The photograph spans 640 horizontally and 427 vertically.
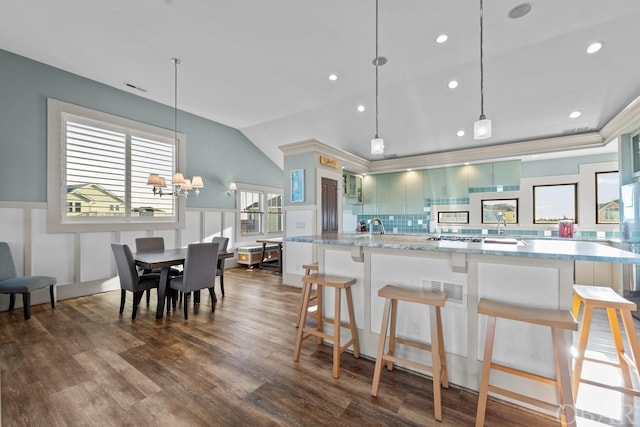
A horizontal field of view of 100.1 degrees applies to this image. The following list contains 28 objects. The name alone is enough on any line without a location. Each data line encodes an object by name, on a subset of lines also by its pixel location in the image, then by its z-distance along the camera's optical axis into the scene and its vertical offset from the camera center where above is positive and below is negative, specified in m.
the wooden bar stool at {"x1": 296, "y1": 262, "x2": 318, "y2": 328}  2.95 -0.60
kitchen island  1.65 -0.52
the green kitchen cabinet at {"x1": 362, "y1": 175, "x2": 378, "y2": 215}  6.23 +0.43
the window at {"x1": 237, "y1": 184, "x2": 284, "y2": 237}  6.75 +0.10
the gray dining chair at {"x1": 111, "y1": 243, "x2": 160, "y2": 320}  3.16 -0.79
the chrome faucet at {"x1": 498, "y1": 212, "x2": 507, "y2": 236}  4.92 -0.07
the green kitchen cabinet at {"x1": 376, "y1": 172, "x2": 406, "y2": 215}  5.95 +0.46
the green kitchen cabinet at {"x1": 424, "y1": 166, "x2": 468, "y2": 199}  5.36 +0.63
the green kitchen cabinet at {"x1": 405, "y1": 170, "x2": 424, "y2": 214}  5.74 +0.46
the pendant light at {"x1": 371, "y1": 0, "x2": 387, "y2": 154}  2.62 +0.66
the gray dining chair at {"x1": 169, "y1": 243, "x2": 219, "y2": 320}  3.19 -0.72
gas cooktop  2.32 -0.25
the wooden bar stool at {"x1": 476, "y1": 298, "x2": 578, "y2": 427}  1.36 -0.74
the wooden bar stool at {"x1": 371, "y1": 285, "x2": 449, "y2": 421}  1.64 -0.83
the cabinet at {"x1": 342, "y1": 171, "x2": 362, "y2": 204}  5.79 +0.59
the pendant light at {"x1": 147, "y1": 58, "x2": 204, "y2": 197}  3.55 +0.50
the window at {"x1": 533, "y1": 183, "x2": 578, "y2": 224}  4.73 +0.18
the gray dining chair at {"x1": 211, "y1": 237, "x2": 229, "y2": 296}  4.08 -0.73
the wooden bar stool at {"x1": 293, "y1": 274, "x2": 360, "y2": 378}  2.05 -0.86
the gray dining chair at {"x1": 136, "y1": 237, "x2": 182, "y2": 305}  4.00 -0.50
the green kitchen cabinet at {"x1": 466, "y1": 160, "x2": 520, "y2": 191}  4.91 +0.74
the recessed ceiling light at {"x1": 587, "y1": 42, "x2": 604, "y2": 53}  2.87 +1.80
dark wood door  4.83 +0.15
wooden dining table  3.12 -0.60
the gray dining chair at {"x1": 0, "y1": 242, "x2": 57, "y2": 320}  3.12 -0.83
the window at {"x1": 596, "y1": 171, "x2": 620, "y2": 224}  4.42 +0.26
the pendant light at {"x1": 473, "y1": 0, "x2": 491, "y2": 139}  2.10 +0.67
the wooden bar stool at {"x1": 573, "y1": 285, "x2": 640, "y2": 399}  1.61 -0.72
